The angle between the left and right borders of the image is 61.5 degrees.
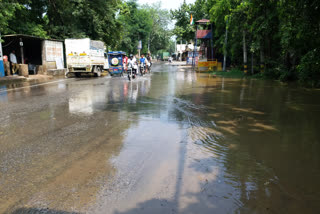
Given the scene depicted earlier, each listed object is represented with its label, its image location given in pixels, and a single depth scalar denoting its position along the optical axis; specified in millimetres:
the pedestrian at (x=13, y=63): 21306
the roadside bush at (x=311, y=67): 10539
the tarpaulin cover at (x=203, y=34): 32103
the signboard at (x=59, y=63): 26734
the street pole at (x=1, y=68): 18362
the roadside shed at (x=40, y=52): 24609
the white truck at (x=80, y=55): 22641
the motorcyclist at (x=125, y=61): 24369
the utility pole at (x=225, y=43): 26231
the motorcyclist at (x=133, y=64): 19250
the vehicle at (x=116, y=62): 25516
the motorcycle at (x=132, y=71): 19203
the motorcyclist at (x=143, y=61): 25078
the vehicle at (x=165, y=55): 121569
